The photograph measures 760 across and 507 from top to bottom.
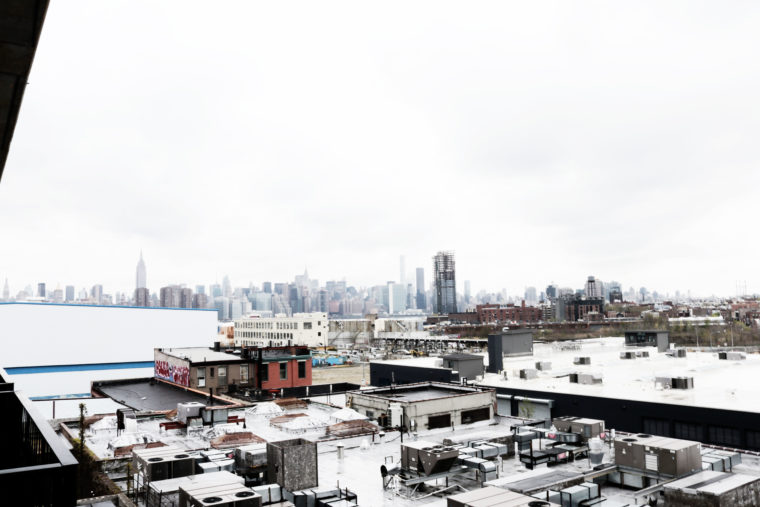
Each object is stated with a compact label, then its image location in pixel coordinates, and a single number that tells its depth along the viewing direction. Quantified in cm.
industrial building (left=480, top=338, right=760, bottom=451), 3459
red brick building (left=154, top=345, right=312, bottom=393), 5678
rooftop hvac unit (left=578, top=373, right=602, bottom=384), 4674
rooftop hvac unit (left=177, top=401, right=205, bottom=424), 3400
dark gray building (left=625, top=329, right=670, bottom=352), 7331
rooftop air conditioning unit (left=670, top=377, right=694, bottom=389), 4256
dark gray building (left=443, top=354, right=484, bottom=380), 5556
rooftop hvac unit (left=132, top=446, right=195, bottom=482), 1980
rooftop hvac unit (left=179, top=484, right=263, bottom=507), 1477
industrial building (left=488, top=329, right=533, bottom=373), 5976
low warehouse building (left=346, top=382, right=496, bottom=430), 3391
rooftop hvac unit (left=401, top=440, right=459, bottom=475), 2238
